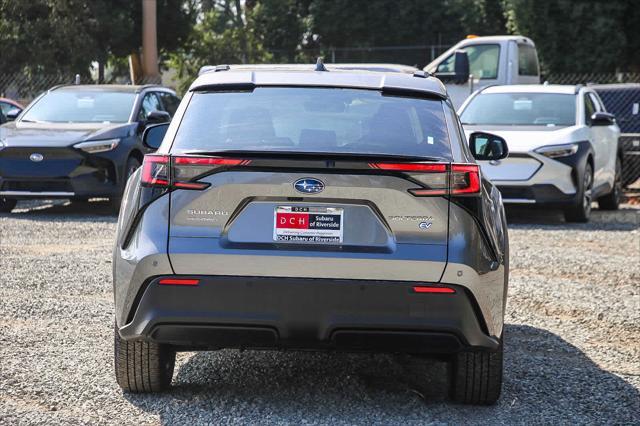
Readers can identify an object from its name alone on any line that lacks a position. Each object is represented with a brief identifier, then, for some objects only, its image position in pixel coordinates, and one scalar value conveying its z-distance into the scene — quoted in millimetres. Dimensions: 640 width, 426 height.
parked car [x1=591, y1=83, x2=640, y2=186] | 19188
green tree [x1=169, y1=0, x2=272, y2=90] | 39875
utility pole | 28719
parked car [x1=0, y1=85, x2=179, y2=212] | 14188
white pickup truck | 21594
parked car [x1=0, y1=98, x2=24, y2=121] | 19956
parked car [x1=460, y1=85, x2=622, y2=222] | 13938
